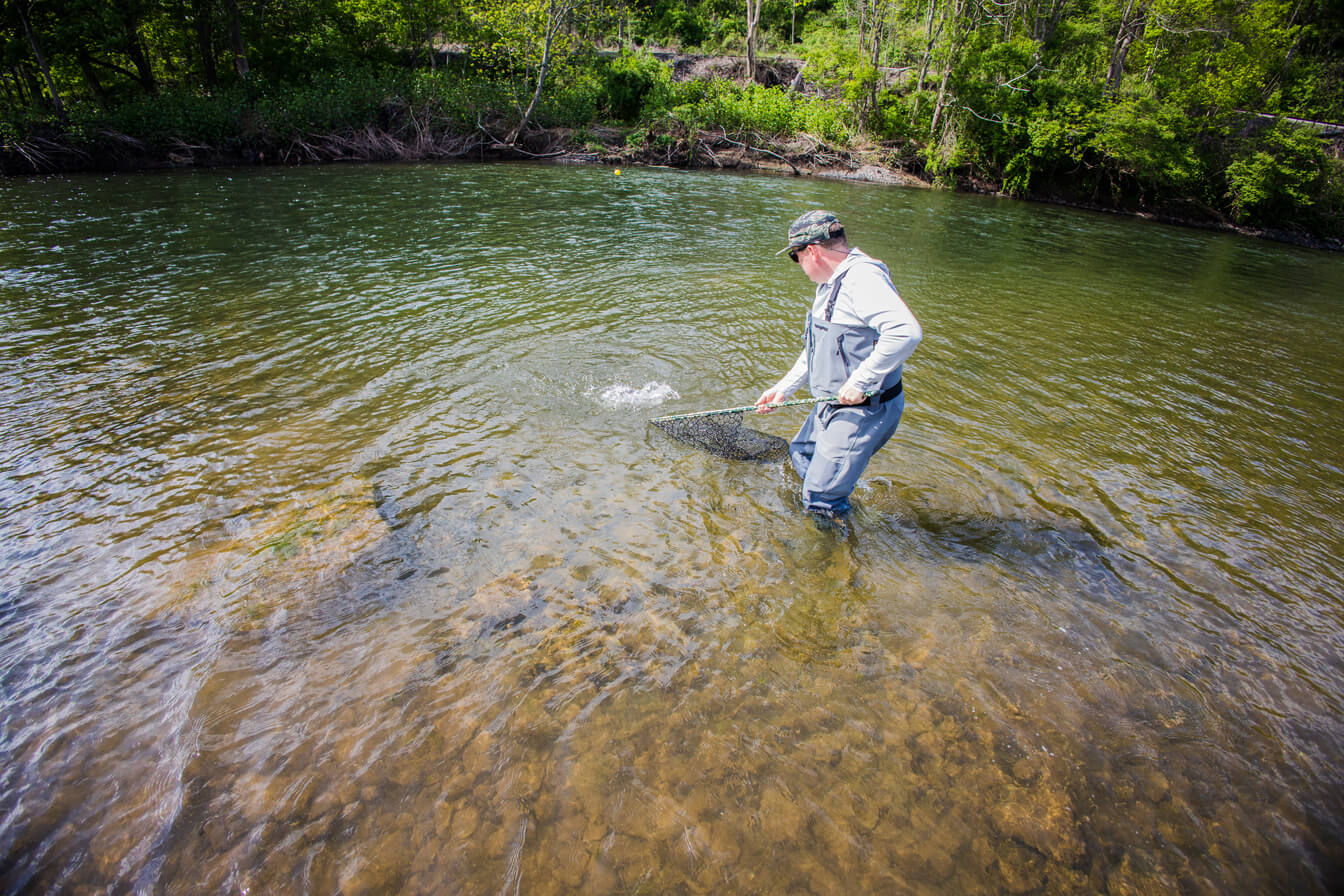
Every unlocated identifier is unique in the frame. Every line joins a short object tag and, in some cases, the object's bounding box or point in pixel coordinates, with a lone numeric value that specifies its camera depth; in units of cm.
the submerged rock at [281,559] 372
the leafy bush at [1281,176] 2166
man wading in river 346
